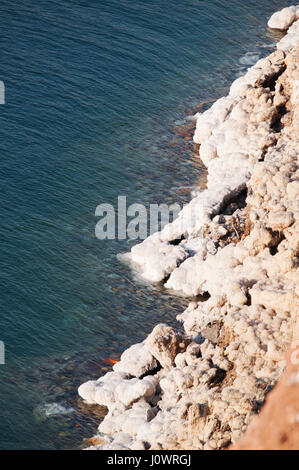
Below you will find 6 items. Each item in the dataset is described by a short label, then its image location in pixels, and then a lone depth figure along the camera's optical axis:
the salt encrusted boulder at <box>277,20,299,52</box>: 62.78
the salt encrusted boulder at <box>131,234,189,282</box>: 45.41
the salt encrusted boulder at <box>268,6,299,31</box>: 73.62
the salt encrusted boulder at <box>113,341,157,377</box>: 37.31
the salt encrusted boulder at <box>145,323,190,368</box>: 36.72
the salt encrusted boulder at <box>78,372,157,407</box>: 35.22
